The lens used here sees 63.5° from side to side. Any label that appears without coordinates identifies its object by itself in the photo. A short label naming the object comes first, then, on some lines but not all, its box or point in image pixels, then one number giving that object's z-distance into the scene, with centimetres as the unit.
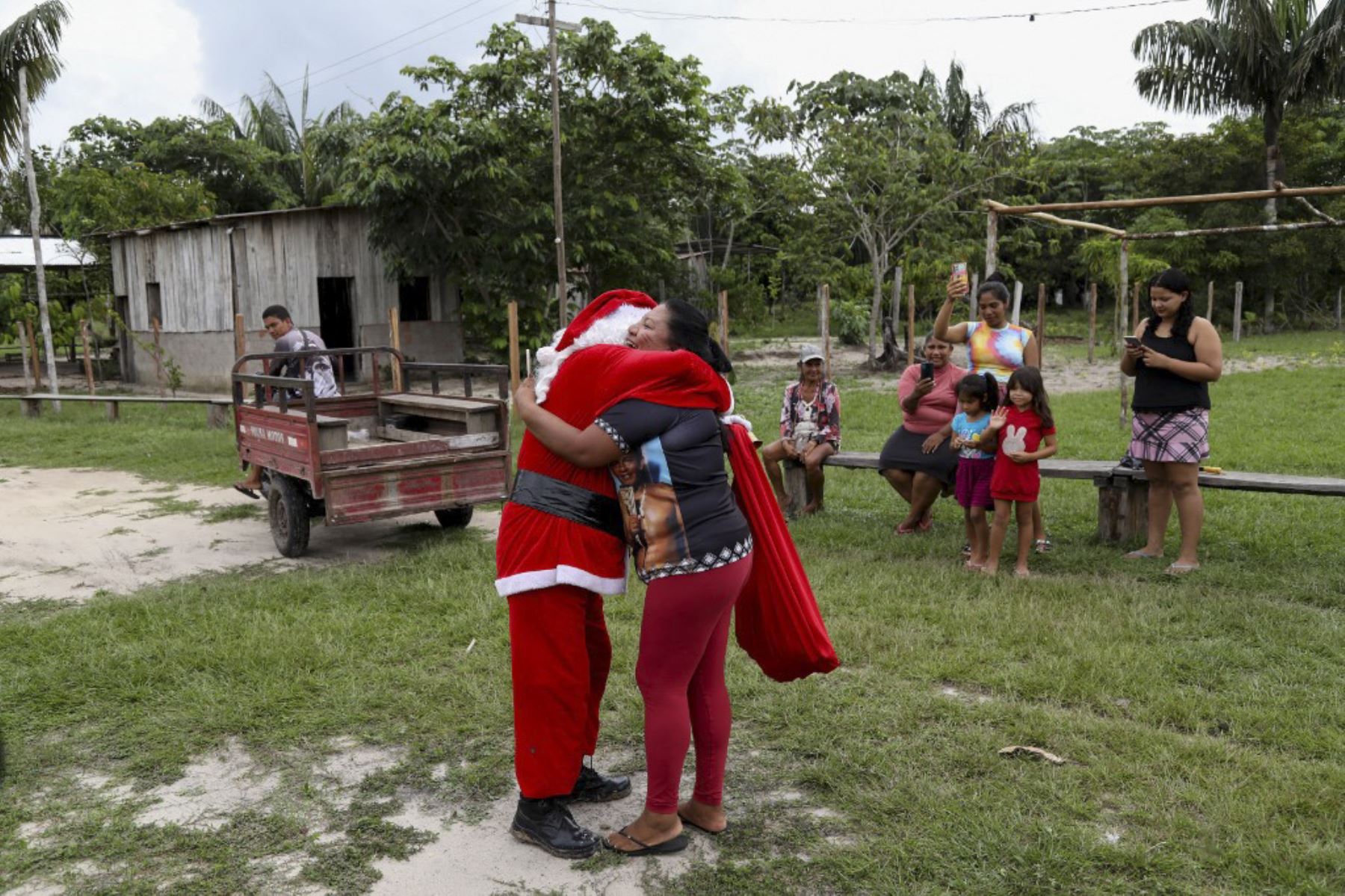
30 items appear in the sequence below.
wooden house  2125
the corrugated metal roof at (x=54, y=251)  2642
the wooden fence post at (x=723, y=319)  1460
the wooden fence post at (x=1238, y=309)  2741
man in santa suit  323
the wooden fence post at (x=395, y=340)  970
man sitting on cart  857
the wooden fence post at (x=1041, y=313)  1853
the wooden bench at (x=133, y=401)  1482
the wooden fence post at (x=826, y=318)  1289
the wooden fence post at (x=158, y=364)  2152
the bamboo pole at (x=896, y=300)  2228
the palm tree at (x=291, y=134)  3094
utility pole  1802
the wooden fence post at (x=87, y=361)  1984
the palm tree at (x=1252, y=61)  2698
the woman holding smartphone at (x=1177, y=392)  636
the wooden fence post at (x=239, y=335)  1437
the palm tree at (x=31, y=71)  1702
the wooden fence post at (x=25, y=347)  2078
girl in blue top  674
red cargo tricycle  719
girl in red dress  649
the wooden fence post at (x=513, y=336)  1502
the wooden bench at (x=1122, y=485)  683
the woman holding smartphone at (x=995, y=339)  679
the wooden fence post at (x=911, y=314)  1838
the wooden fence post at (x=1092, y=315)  2298
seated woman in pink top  753
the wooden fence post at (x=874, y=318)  2306
